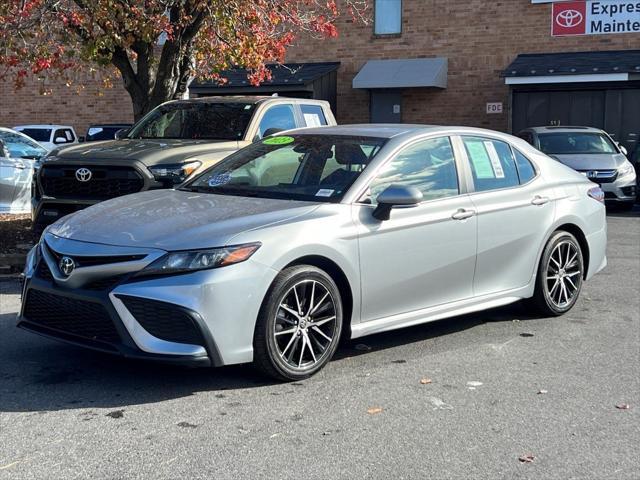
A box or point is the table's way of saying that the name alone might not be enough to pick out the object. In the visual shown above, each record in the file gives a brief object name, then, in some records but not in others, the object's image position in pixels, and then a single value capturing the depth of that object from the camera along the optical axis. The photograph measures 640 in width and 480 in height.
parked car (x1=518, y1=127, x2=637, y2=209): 16.31
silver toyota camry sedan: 4.86
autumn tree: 10.46
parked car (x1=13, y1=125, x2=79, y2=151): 24.24
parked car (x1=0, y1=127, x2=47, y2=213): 12.52
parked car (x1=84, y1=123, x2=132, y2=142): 23.97
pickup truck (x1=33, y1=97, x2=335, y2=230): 8.50
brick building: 22.09
